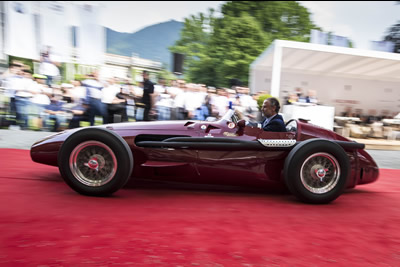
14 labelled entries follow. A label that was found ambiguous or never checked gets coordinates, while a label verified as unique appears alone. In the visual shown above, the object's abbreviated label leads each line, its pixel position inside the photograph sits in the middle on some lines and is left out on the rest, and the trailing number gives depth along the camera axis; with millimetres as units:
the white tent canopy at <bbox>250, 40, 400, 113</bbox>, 12930
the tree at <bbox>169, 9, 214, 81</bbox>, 33812
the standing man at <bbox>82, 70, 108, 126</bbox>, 7824
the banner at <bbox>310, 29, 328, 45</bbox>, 11414
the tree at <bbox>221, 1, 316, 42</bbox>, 33438
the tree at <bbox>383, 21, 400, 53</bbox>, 26323
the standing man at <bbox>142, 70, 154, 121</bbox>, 7898
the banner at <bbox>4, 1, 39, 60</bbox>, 9367
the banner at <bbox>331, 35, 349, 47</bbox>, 11875
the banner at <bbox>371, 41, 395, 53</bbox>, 11781
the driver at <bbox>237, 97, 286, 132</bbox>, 3805
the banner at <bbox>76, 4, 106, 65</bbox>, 10047
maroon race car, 3322
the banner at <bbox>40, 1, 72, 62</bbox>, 9773
